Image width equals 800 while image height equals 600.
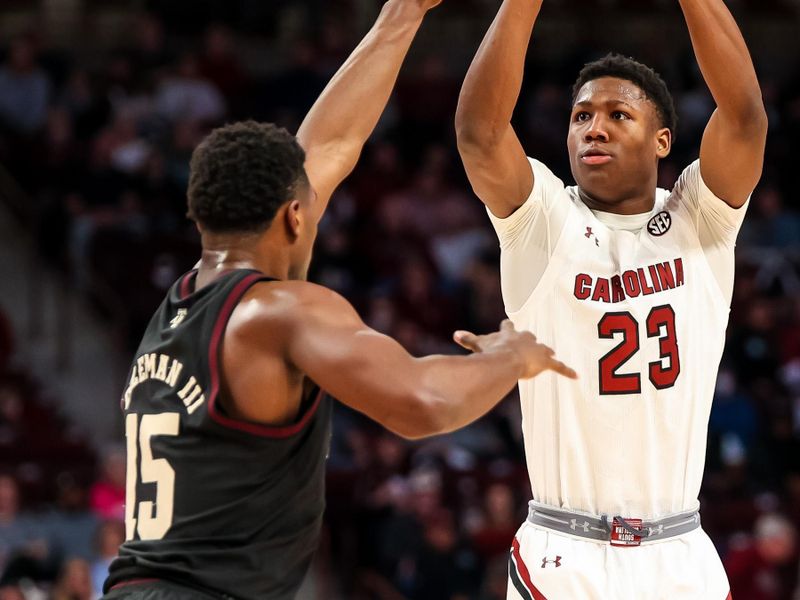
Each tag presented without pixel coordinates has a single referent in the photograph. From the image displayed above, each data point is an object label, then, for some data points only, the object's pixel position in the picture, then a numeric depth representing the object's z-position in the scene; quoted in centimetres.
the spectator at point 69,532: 1947
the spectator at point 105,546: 1897
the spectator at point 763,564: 2114
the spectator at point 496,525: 2087
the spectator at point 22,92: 2773
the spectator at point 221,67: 2997
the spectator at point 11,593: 1762
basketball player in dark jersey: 712
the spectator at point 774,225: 2872
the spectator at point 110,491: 2045
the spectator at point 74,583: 1809
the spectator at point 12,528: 1898
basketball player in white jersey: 946
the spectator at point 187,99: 2861
